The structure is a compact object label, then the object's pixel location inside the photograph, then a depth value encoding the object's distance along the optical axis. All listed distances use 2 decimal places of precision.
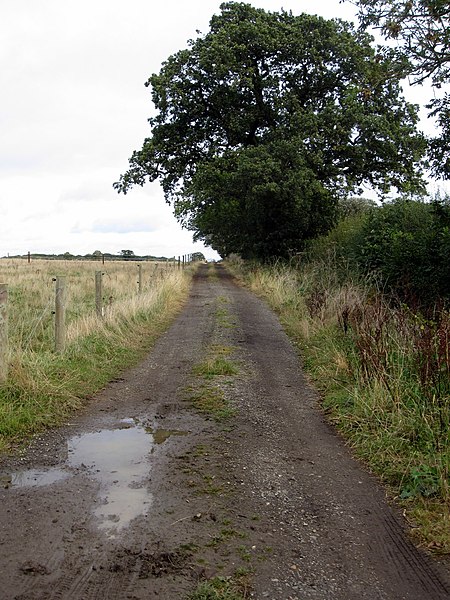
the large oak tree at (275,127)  23.12
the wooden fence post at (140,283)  16.69
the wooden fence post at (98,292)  11.55
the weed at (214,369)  8.12
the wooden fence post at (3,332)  6.30
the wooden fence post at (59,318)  8.45
